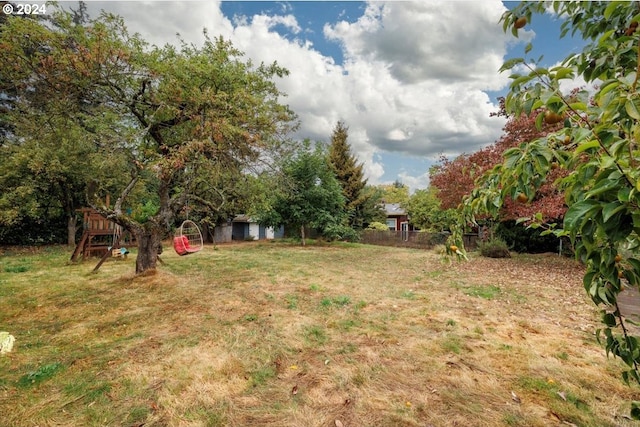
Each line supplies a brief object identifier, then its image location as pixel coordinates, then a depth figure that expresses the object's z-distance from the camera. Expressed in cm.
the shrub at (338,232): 1580
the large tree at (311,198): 1570
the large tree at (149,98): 514
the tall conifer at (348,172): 2138
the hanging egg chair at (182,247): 694
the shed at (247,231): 2472
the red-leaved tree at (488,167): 738
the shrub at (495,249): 1108
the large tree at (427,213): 1945
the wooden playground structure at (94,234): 946
